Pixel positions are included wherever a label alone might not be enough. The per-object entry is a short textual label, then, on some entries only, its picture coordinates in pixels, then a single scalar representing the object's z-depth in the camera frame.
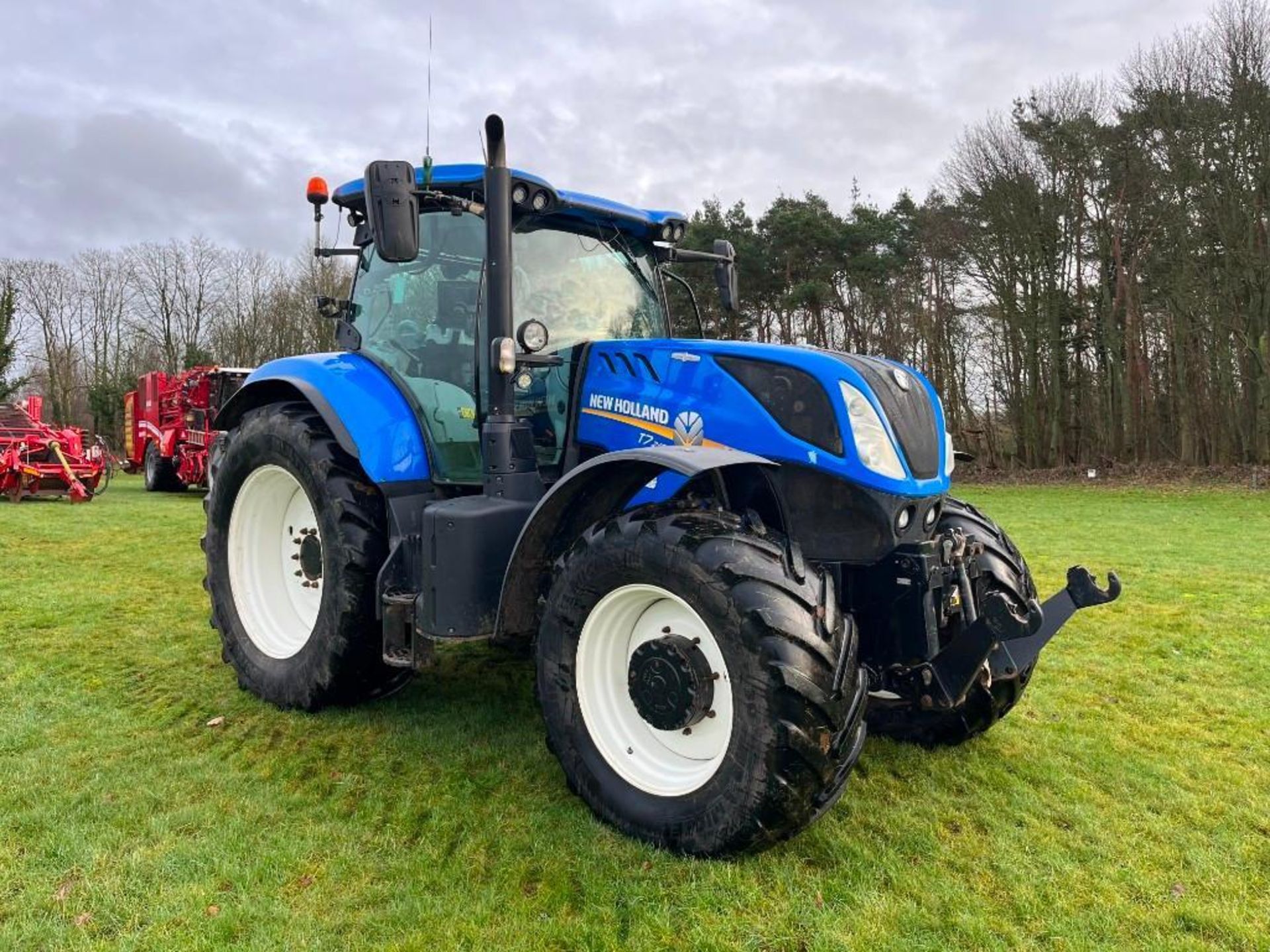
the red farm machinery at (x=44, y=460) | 13.75
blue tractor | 2.52
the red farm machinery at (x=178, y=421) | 16.38
